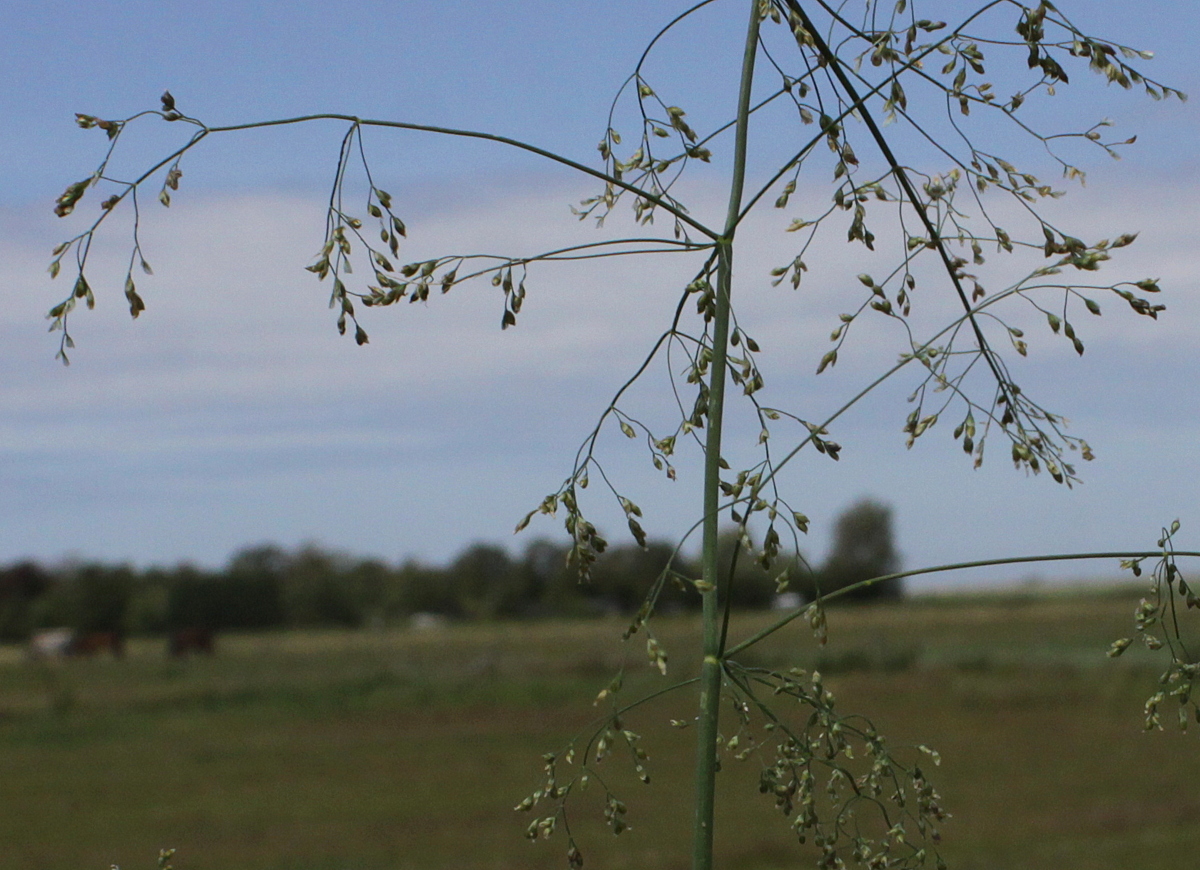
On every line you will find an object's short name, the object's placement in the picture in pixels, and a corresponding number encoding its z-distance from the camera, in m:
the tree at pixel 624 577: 40.28
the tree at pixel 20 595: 46.81
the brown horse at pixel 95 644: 43.44
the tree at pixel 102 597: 46.28
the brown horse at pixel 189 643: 43.78
